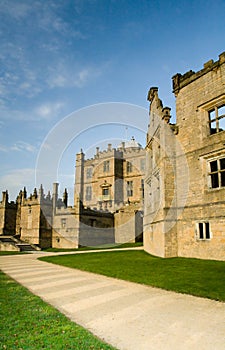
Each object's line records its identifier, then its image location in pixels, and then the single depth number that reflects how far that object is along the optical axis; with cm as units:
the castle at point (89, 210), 3559
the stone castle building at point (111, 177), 4834
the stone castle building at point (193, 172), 1449
